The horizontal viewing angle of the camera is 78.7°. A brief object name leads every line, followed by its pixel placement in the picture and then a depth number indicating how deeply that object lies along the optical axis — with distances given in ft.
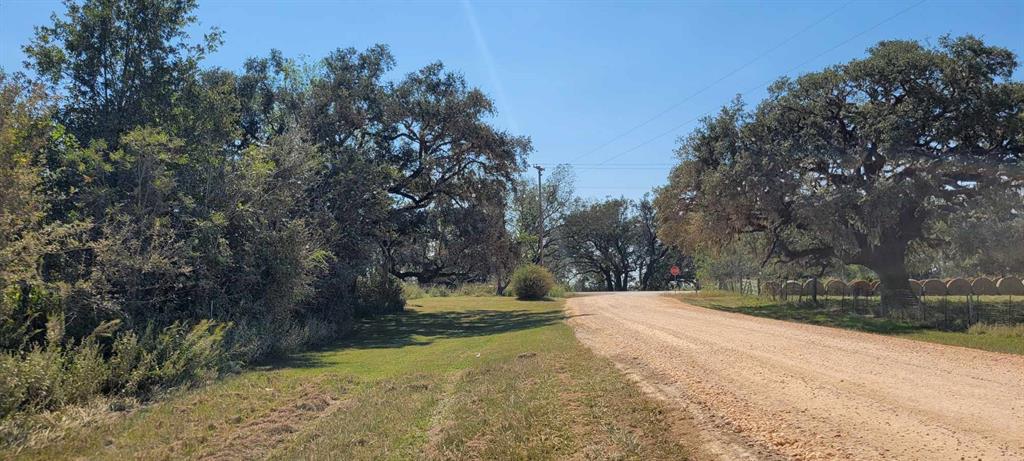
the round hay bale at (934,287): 105.60
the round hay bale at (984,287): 123.95
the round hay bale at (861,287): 99.35
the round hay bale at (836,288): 99.73
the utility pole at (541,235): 167.24
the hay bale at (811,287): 100.05
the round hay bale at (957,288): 115.34
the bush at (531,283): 138.72
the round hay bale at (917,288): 85.41
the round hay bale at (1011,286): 115.85
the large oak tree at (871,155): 72.28
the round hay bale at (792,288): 107.14
